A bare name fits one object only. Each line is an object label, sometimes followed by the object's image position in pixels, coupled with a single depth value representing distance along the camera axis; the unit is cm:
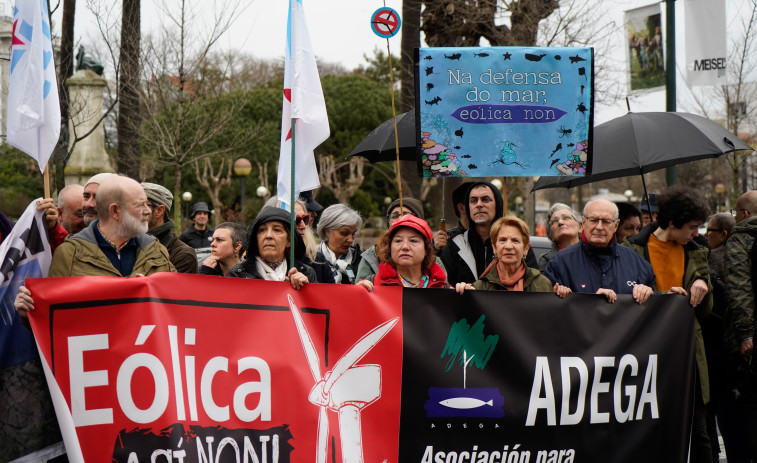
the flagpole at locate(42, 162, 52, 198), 402
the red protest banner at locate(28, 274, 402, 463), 397
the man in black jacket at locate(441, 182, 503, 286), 558
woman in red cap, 476
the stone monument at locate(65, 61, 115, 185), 1748
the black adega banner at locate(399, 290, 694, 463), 447
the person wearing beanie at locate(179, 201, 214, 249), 1220
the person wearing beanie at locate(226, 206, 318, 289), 467
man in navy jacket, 501
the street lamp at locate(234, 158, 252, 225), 2812
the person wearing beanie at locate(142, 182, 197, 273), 515
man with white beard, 416
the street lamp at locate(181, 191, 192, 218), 3623
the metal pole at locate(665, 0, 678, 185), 1047
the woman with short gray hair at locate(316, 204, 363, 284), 593
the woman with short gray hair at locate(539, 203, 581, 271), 637
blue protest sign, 543
